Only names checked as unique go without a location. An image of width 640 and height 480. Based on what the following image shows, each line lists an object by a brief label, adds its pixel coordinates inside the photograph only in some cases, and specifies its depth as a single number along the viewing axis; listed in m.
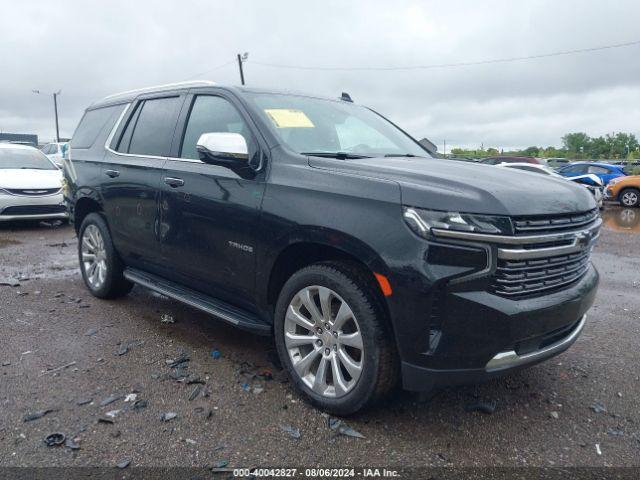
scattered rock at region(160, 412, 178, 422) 2.99
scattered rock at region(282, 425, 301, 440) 2.84
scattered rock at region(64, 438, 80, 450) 2.69
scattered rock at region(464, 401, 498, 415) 3.12
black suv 2.53
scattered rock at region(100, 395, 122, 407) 3.14
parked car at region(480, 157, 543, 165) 21.77
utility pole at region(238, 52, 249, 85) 33.78
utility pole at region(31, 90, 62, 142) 57.31
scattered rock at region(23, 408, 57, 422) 2.95
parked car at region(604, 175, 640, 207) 17.44
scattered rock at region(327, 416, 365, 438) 2.86
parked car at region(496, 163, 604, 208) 17.55
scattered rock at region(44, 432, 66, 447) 2.71
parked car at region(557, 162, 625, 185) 20.75
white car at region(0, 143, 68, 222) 9.43
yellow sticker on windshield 3.58
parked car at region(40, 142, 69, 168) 22.85
